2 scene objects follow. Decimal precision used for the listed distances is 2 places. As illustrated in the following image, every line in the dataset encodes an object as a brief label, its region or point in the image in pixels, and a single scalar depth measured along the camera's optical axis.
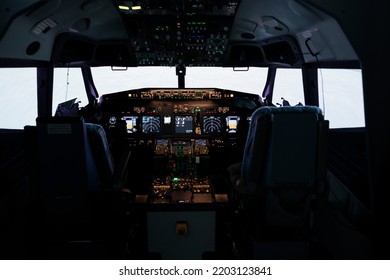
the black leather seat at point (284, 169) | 2.11
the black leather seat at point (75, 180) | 2.04
